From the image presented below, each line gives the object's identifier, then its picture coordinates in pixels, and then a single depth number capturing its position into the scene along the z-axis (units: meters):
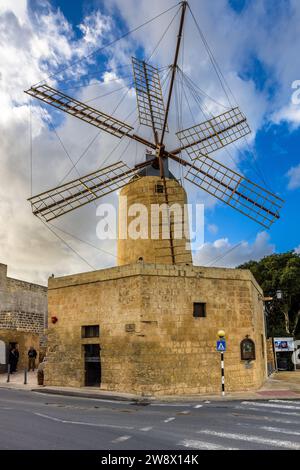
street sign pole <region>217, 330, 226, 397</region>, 14.49
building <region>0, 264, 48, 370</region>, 28.83
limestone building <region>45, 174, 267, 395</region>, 14.97
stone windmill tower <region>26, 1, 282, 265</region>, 19.05
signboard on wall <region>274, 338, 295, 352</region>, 25.72
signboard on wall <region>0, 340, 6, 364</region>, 23.58
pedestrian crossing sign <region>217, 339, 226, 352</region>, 14.64
